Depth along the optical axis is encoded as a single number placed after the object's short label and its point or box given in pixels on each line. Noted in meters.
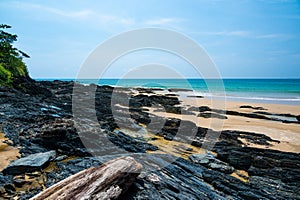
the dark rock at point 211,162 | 7.62
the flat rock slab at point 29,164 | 4.94
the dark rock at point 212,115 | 19.52
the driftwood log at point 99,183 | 3.12
